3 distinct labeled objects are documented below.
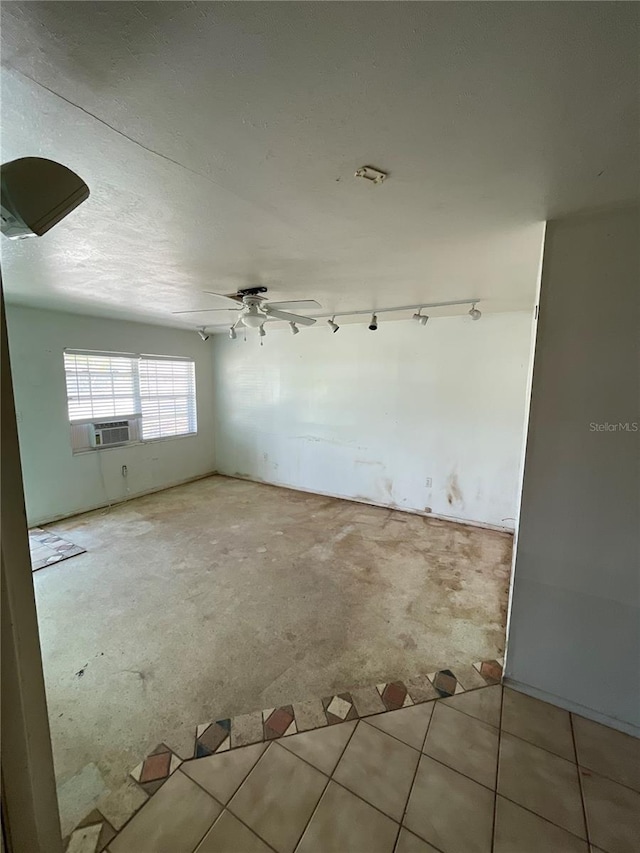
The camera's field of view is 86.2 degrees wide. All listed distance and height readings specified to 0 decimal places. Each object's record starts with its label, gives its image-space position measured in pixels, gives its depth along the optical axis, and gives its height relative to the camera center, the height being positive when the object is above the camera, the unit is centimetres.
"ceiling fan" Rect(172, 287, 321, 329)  277 +60
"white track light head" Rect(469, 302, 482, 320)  326 +69
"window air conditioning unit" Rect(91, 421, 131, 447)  422 -66
